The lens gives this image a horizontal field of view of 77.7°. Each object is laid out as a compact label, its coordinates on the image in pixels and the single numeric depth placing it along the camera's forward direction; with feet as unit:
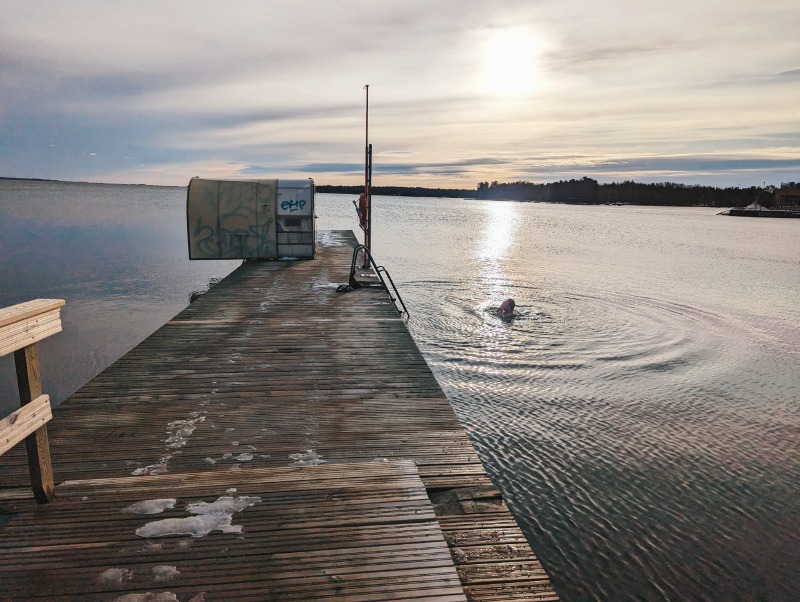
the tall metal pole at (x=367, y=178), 56.95
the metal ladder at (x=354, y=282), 44.45
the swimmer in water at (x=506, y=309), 56.13
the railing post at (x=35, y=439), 10.34
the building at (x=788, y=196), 397.39
